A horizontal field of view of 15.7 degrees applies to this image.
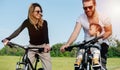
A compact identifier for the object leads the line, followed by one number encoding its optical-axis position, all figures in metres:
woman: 7.12
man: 6.36
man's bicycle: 5.92
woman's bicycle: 6.74
